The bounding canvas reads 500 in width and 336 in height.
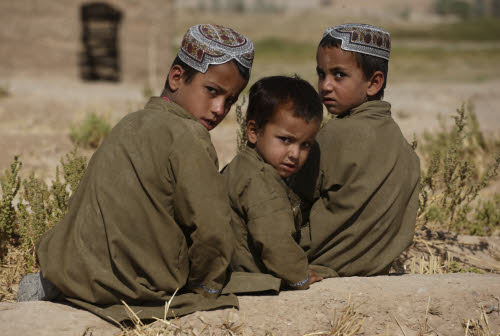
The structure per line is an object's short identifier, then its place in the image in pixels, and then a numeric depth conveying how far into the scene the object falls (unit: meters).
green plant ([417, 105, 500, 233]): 7.91
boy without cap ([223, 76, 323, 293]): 5.26
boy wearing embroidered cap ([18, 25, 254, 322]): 4.86
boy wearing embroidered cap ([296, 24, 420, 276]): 5.79
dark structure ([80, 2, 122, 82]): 29.41
